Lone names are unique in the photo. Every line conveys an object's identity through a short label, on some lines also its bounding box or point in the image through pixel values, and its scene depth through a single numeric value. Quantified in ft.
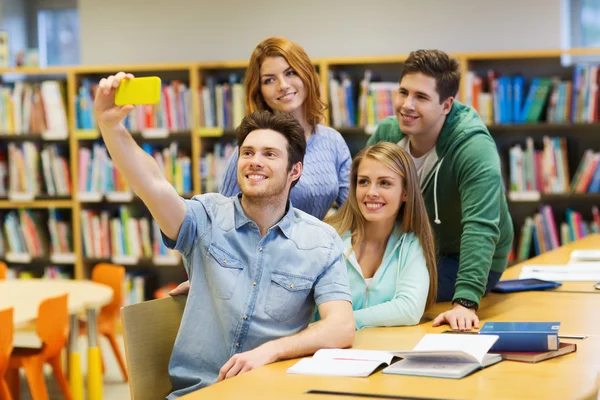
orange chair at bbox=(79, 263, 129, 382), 16.76
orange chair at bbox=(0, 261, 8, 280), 16.81
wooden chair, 7.57
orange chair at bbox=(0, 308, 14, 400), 11.98
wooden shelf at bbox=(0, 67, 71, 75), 20.68
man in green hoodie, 9.25
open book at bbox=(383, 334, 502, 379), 6.64
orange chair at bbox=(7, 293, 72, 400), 13.03
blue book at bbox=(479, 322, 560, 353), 7.21
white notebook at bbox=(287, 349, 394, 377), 6.74
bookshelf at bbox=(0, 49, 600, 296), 18.94
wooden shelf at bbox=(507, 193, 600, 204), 18.33
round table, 13.92
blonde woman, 9.20
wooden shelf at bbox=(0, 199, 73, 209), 20.95
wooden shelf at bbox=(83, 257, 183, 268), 20.76
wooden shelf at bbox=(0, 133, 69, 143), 21.12
